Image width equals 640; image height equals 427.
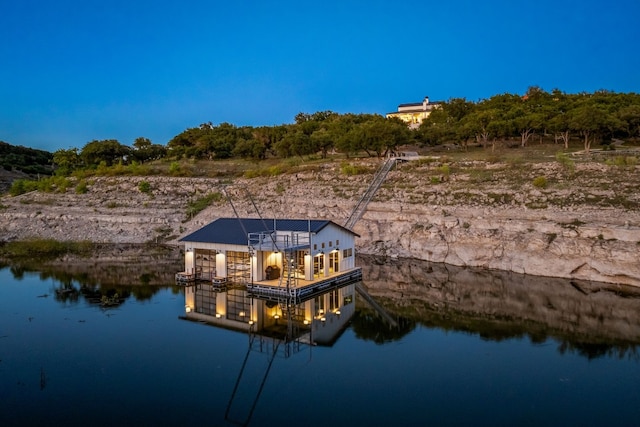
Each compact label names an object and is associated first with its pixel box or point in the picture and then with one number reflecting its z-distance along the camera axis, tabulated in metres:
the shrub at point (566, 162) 44.17
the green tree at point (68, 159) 93.62
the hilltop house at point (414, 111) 133.88
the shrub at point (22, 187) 70.19
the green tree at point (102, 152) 93.81
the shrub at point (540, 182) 42.06
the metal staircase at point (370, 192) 46.72
